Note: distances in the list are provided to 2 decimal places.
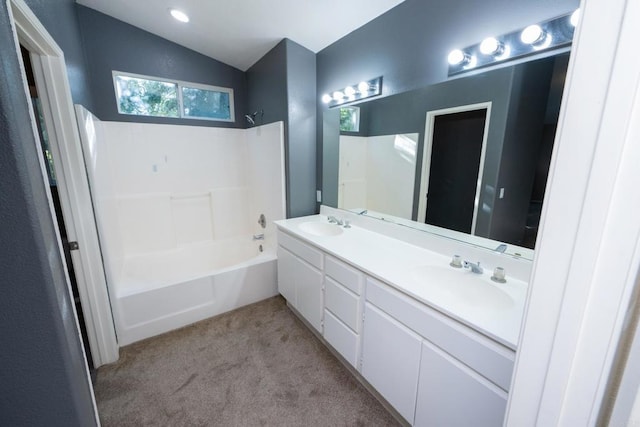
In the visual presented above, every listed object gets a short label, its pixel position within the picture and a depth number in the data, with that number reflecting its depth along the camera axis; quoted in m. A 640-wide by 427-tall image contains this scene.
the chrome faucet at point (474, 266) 1.36
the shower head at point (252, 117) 2.90
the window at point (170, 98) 2.55
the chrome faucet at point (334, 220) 2.38
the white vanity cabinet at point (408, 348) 0.97
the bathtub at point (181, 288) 2.02
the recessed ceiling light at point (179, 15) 2.05
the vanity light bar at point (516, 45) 1.08
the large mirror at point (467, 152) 1.24
